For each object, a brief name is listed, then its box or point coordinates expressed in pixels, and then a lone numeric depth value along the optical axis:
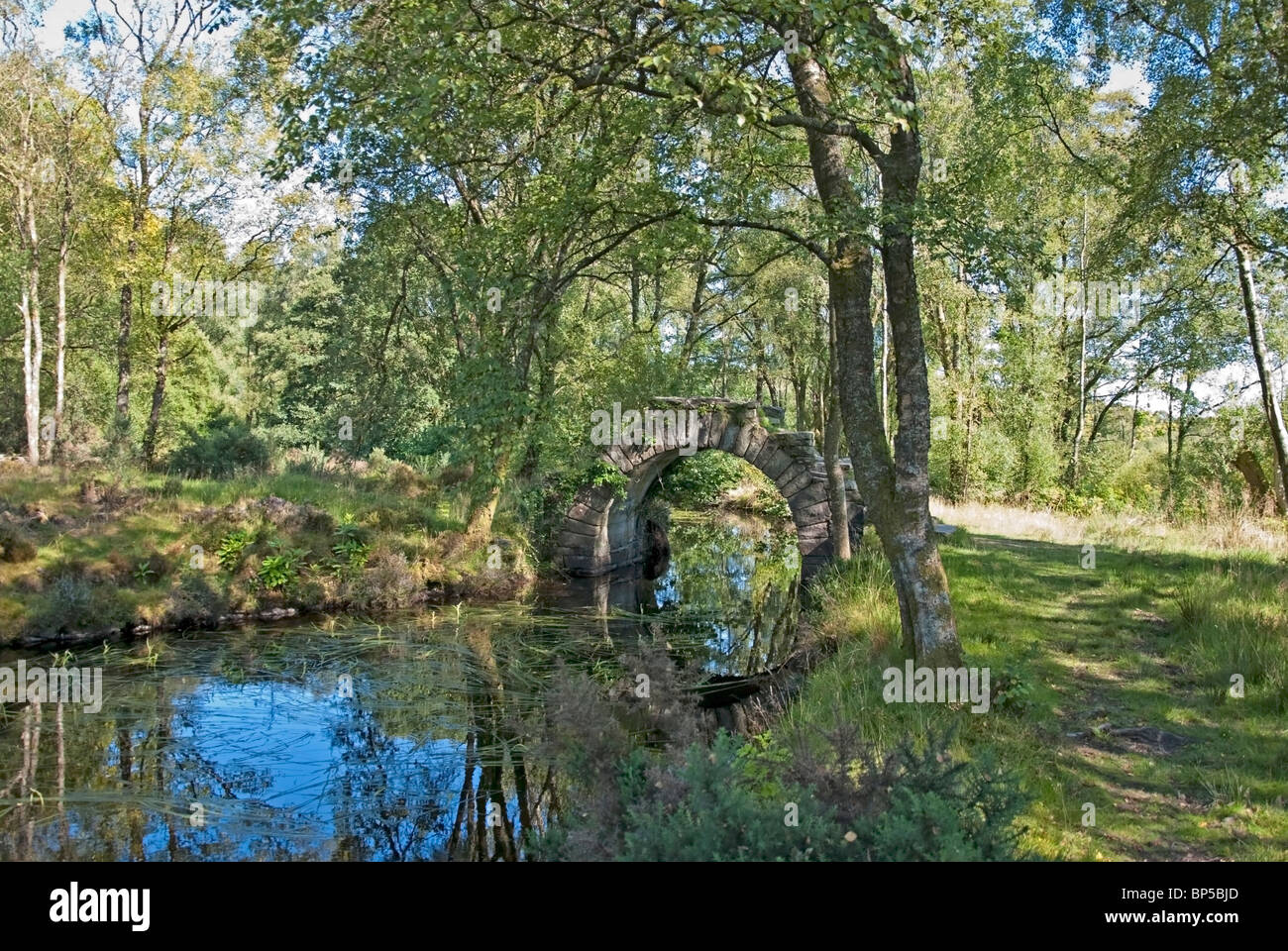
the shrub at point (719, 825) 3.52
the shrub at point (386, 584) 14.32
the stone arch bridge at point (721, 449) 16.20
